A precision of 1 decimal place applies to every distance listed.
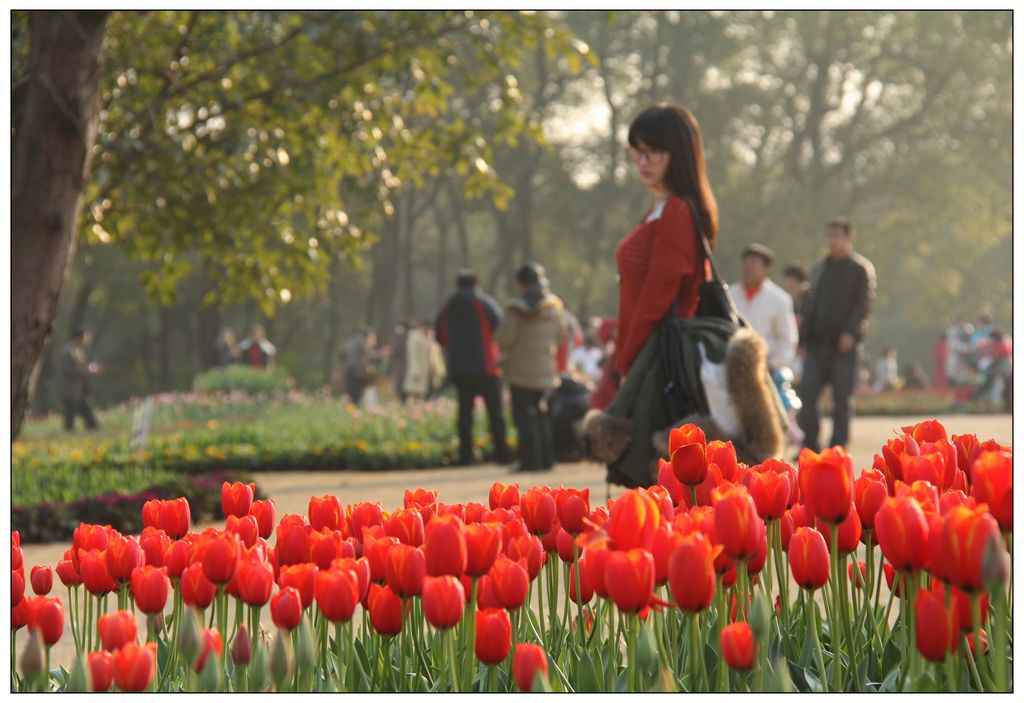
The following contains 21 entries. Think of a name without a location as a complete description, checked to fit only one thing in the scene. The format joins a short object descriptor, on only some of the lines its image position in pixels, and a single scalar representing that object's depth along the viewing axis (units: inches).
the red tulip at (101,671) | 286.5
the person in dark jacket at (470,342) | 859.1
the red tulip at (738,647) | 282.0
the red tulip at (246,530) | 381.9
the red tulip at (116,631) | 296.8
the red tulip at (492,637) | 304.7
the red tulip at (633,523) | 293.5
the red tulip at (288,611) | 307.2
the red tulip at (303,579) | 326.4
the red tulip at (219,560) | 334.4
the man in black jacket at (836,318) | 700.3
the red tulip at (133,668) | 279.8
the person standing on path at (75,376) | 1503.2
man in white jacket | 683.4
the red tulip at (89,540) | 383.9
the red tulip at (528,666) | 282.8
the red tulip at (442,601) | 299.9
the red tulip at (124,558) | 370.5
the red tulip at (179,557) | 366.8
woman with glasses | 513.1
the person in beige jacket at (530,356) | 793.3
